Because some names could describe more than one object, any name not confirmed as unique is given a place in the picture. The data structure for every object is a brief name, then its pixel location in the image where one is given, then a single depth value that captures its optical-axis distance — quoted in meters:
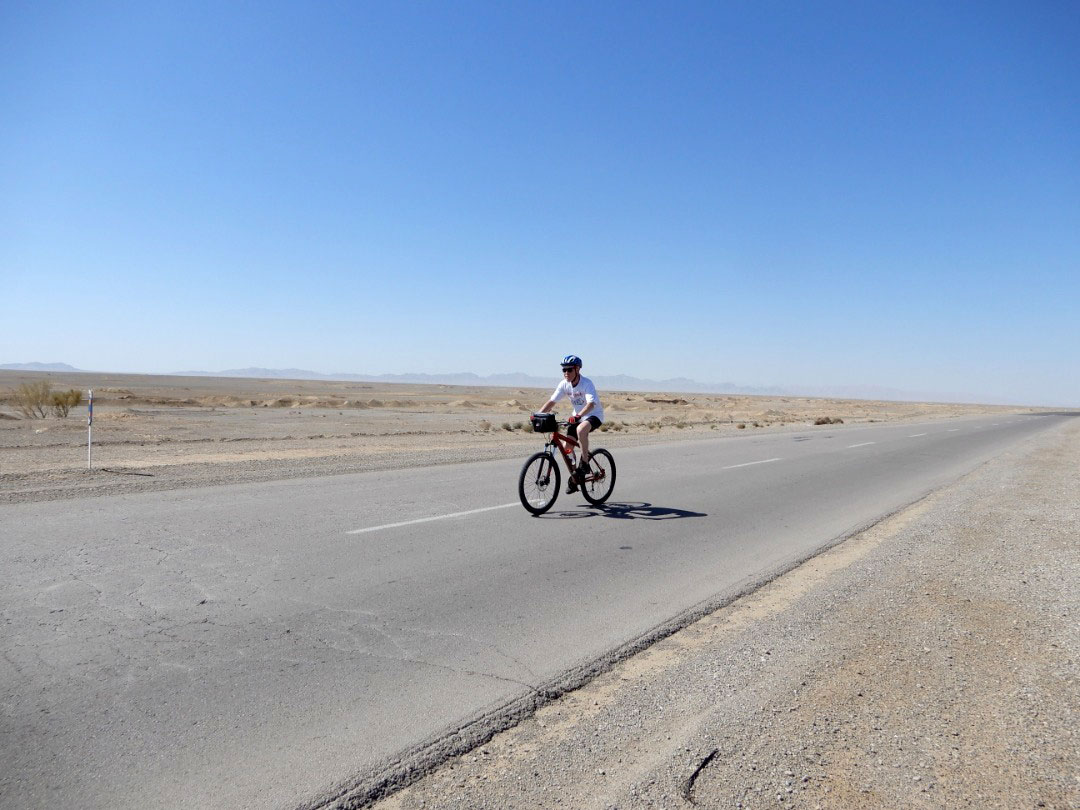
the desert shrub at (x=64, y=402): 31.47
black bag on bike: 9.34
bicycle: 9.37
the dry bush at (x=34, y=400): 30.42
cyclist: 9.66
